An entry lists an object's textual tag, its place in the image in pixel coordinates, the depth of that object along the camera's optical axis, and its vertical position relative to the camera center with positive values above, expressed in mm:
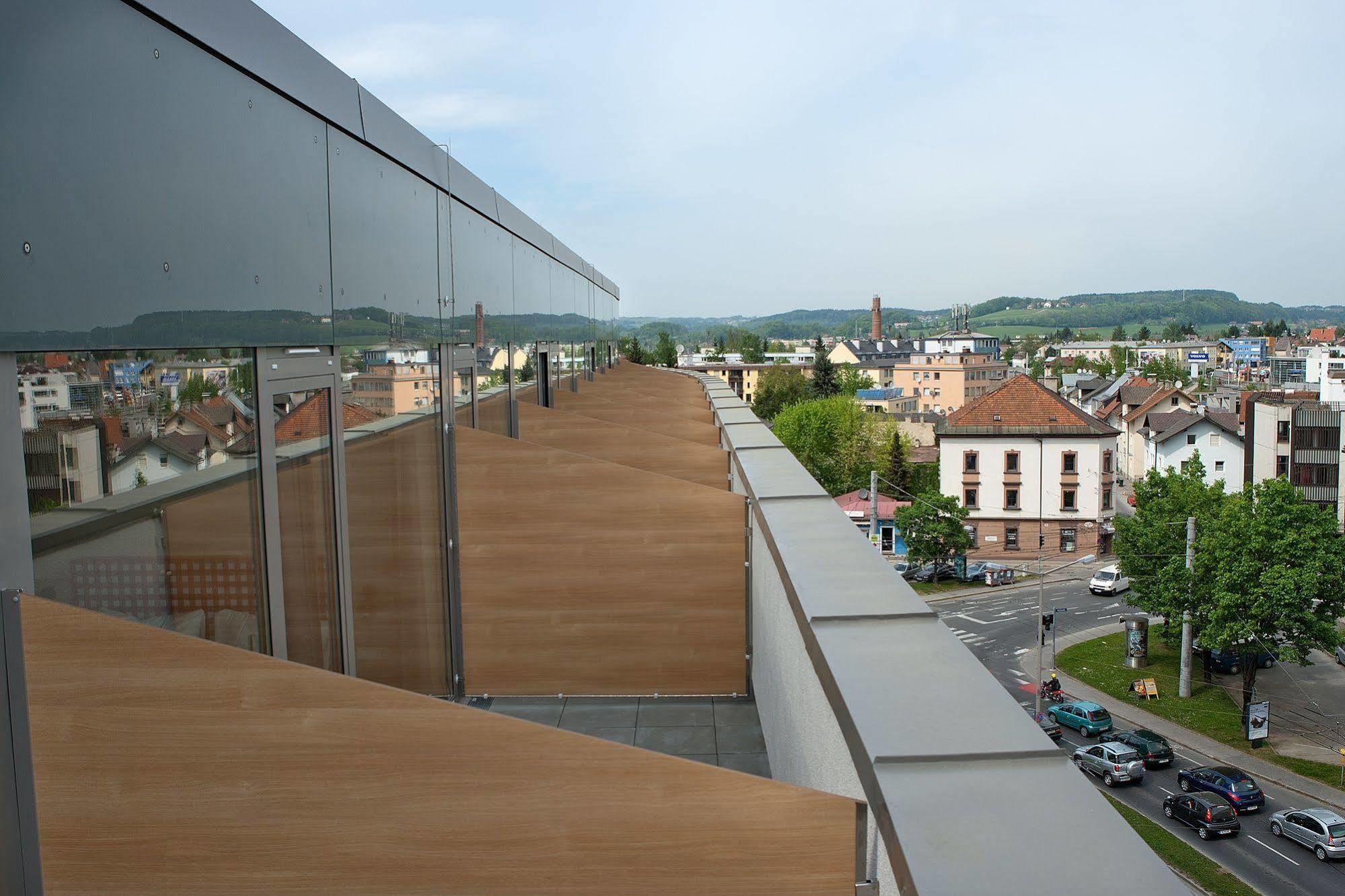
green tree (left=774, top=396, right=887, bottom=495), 60031 -5238
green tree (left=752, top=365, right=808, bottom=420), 86625 -3099
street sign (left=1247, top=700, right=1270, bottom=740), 25094 -9151
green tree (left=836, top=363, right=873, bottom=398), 87812 -2387
